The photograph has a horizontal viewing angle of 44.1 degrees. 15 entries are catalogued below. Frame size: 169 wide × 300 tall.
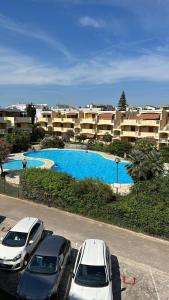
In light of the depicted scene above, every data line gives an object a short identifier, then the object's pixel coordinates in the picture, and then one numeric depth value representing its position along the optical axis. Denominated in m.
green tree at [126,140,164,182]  19.17
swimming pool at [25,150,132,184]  28.14
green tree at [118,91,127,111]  71.34
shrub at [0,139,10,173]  21.77
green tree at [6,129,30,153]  36.36
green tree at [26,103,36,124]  51.01
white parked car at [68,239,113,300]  7.53
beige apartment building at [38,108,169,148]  41.33
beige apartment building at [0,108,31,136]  40.41
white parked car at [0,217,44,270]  9.40
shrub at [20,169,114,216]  14.16
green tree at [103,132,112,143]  45.12
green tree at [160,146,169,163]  32.66
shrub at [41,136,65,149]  40.55
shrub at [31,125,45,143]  46.16
